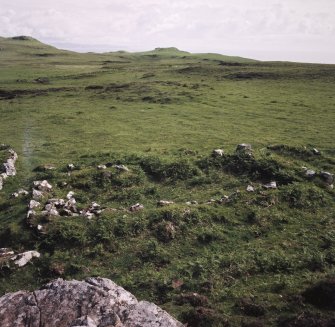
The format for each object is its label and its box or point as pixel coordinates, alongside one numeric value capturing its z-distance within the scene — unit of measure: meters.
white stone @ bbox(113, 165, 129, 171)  25.56
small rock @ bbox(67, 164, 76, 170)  27.19
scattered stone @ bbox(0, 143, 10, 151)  32.47
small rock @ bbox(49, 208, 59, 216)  19.50
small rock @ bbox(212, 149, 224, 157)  27.20
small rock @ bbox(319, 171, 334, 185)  23.17
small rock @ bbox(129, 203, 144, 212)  20.14
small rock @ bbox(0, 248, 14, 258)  16.91
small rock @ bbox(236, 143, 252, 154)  26.94
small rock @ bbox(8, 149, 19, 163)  29.25
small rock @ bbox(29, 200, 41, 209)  20.36
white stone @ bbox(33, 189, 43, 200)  21.59
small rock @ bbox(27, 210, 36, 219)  19.23
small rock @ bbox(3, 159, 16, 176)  26.32
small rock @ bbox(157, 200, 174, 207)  20.83
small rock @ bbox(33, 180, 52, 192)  22.94
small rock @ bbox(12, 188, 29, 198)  22.50
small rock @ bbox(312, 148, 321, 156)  28.41
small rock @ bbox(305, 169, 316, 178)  23.61
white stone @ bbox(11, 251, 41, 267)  16.11
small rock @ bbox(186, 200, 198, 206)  20.91
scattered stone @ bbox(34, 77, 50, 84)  81.76
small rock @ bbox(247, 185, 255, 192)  21.86
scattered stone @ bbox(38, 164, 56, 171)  27.17
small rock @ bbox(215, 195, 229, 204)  20.92
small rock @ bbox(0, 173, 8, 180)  25.50
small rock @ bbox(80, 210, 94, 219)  19.39
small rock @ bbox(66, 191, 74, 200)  22.42
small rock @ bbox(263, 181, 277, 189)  22.25
